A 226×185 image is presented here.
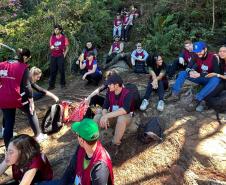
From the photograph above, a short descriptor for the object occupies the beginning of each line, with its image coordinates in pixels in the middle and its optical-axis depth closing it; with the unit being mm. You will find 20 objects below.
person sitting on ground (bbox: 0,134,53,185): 2064
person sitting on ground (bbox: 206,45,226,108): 3415
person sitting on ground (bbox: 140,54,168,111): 3617
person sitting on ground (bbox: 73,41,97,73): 5030
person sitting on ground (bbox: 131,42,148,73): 5022
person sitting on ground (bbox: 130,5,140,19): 7040
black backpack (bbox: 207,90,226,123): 3409
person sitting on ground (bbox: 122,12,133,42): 6782
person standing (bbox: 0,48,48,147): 2888
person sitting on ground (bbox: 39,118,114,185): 1788
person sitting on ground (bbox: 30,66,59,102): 3050
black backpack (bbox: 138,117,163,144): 3008
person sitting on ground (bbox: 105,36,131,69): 5670
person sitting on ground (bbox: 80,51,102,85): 4796
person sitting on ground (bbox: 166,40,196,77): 4462
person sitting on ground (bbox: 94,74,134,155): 2817
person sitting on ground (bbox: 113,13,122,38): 6760
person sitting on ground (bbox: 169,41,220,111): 3423
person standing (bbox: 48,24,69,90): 4652
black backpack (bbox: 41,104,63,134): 3486
